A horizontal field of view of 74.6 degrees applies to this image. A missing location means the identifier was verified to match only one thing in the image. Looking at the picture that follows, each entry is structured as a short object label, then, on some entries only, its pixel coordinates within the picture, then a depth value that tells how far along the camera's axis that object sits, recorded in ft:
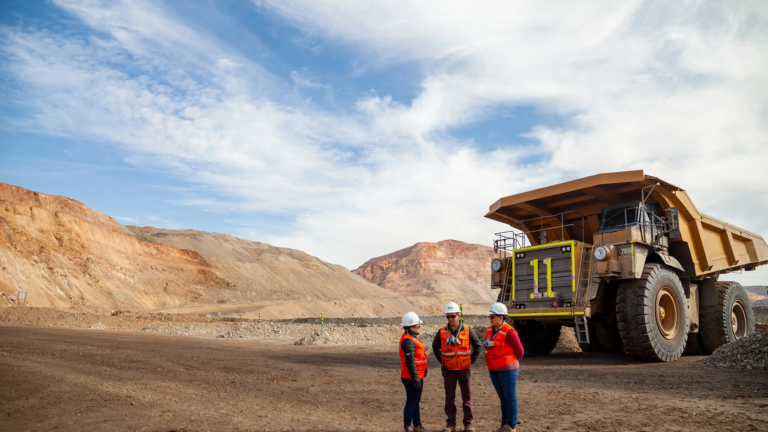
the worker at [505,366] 16.85
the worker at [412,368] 17.19
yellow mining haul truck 33.73
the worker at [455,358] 17.46
